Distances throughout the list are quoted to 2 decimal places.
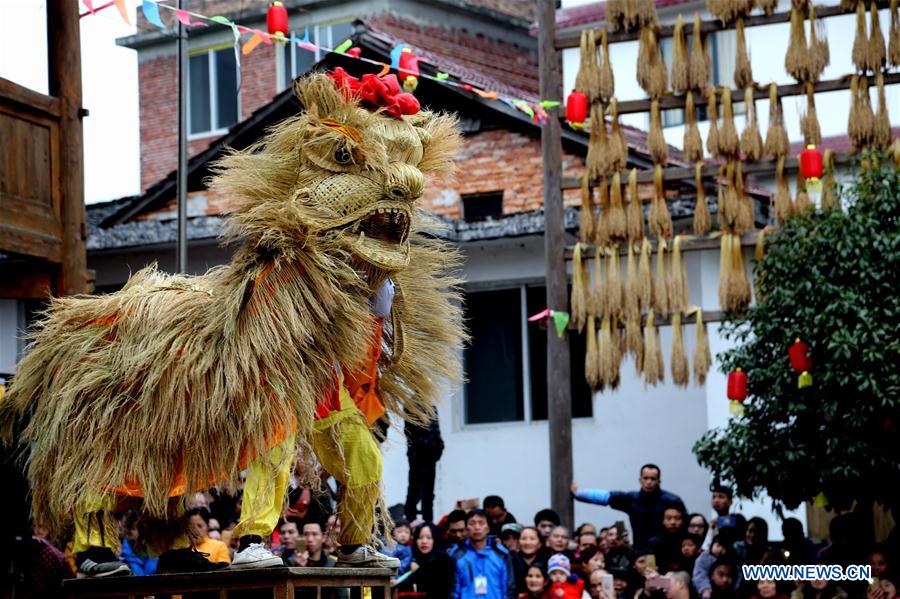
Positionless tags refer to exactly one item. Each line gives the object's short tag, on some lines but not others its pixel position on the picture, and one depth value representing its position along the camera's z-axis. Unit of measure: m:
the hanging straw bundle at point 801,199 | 11.27
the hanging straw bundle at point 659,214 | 11.96
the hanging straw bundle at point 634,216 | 11.96
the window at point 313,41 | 20.64
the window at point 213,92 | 20.70
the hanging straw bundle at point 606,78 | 12.11
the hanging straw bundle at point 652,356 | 11.69
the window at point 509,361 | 14.27
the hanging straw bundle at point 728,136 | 11.80
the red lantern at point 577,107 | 12.00
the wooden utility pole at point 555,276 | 12.06
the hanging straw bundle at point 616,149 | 12.07
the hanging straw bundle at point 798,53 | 11.73
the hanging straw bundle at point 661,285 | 11.80
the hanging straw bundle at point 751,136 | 11.80
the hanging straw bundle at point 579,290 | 11.93
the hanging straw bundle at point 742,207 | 11.76
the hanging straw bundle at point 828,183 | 11.12
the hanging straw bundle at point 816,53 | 11.72
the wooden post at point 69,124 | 7.86
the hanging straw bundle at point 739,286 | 11.45
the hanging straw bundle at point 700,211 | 11.92
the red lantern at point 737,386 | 10.54
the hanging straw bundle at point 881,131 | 11.43
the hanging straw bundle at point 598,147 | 12.11
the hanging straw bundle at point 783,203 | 11.37
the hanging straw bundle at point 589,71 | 12.12
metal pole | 10.13
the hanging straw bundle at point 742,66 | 11.87
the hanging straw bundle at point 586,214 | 12.10
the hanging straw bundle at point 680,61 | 12.02
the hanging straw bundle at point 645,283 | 11.82
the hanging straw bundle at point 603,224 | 12.04
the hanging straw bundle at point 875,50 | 11.55
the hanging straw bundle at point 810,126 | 11.64
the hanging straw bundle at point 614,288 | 11.84
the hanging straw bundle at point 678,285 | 11.77
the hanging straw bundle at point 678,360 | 11.65
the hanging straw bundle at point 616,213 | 12.01
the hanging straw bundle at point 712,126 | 11.86
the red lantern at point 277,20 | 10.04
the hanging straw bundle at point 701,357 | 11.56
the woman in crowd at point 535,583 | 9.33
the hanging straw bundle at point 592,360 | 11.84
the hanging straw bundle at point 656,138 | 12.05
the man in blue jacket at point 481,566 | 9.36
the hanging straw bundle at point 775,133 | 11.77
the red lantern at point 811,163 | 11.32
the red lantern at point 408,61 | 11.64
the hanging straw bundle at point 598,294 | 11.90
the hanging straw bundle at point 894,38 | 11.46
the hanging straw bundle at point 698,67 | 12.01
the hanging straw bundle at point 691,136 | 11.92
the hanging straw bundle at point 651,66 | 12.09
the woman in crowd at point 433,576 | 9.43
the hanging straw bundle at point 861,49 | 11.57
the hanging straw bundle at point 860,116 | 11.45
